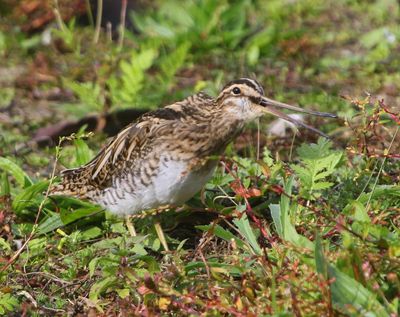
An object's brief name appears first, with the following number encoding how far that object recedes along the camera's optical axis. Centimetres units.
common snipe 1016
